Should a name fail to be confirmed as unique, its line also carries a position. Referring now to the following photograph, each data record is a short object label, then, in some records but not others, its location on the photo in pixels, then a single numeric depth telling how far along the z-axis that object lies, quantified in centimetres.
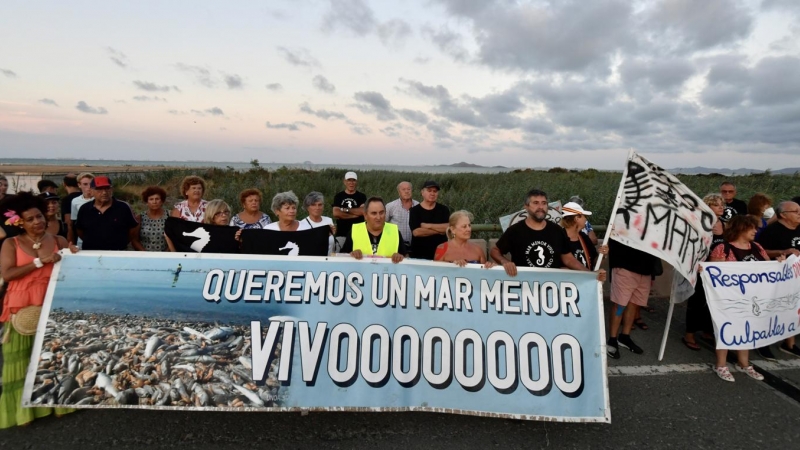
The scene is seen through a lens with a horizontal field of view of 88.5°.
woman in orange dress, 309
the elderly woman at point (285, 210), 434
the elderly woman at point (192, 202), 477
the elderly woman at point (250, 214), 467
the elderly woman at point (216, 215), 433
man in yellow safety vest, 400
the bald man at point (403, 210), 553
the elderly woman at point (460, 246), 386
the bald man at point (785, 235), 483
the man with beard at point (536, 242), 395
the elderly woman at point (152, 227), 467
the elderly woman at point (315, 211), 469
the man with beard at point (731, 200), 672
